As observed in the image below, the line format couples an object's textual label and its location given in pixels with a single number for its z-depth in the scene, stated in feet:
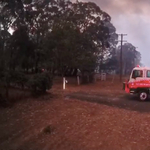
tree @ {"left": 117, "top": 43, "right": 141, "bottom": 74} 142.54
